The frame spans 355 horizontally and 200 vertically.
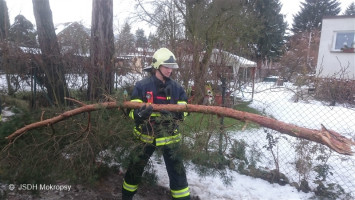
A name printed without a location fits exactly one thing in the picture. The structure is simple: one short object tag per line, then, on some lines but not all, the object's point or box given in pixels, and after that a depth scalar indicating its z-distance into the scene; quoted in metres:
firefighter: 2.59
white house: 13.48
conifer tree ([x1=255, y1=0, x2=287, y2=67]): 18.00
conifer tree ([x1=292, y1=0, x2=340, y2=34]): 30.81
